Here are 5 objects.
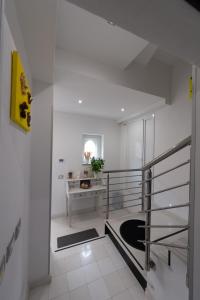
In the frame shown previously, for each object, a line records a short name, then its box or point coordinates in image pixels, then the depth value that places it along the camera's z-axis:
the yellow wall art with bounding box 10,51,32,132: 0.67
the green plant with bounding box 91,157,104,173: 3.13
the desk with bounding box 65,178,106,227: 2.72
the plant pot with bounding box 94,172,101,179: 3.20
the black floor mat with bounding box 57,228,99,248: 2.12
